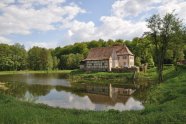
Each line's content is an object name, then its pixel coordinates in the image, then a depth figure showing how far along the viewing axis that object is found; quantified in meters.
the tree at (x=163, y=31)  19.97
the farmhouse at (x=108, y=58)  35.66
